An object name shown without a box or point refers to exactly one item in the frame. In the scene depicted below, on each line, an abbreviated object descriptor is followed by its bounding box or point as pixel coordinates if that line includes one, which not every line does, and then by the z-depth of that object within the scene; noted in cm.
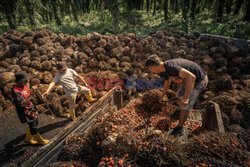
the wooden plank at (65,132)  183
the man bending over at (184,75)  248
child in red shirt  286
